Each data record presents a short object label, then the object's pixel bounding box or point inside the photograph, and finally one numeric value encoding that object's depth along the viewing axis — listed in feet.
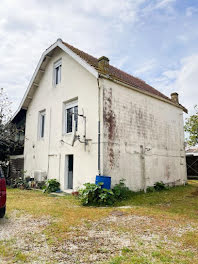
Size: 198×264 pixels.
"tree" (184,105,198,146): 76.74
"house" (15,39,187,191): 28.71
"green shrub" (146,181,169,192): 33.76
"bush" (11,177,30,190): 38.81
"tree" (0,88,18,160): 46.42
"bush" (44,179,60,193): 32.95
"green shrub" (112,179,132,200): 25.60
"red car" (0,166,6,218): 15.77
